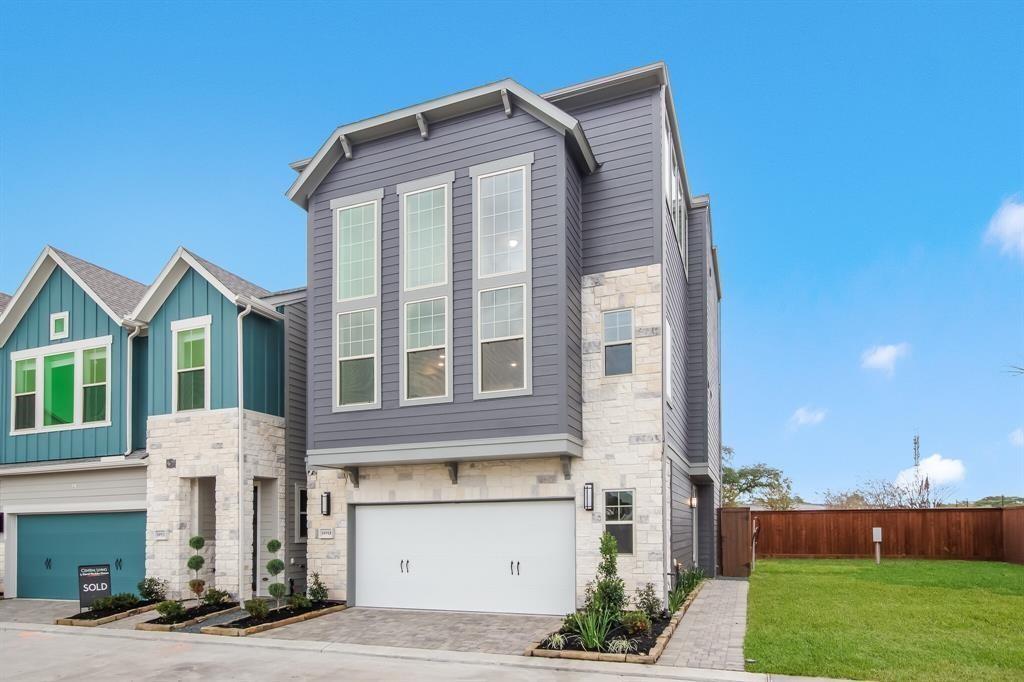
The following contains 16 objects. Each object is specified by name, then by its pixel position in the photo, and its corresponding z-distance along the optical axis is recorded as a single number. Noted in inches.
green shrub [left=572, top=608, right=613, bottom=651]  418.3
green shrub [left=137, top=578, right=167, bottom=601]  603.8
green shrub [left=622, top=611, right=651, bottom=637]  444.5
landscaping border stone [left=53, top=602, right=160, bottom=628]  543.8
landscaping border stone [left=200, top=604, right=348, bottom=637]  492.7
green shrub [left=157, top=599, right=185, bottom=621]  535.8
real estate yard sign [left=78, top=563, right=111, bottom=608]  580.4
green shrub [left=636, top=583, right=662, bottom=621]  490.0
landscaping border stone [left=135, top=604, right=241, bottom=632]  520.7
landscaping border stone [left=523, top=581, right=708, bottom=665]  397.7
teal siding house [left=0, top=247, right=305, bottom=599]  621.6
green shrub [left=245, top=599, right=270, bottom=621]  519.5
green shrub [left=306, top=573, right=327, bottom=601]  585.0
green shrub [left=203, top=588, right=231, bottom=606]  575.5
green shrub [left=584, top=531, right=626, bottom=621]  482.6
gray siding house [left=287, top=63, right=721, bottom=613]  521.7
